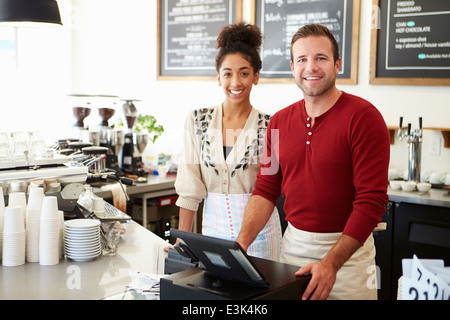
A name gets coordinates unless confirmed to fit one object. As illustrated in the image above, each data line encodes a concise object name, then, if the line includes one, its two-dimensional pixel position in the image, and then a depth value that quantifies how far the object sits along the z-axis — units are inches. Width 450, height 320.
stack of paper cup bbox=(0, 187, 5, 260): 83.7
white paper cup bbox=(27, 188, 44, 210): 84.2
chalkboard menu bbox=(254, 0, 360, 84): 145.9
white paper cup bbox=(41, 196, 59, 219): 82.0
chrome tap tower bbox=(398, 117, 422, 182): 131.0
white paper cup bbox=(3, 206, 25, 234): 80.6
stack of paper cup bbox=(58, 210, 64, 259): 85.3
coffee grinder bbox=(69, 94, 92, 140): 165.6
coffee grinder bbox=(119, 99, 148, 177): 164.6
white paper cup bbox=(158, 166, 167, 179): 165.2
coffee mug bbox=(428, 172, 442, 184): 133.0
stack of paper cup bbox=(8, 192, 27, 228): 86.0
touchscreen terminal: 47.8
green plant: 174.4
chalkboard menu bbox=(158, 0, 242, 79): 171.3
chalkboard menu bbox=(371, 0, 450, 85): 132.3
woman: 90.3
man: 67.1
